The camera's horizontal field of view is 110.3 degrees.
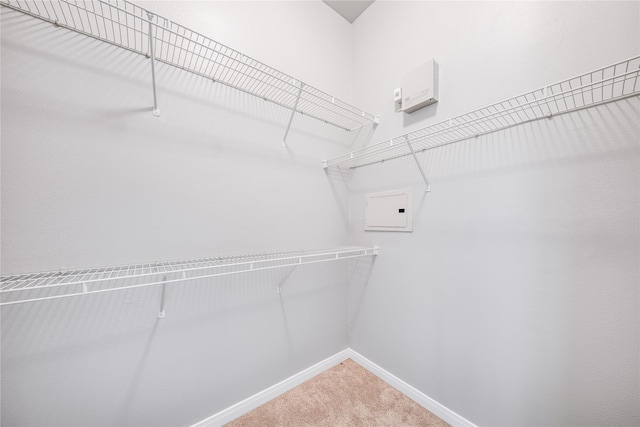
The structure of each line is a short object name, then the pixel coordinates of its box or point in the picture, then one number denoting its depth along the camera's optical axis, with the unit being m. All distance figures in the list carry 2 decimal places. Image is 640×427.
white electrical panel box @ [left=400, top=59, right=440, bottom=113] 1.25
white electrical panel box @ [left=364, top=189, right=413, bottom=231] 1.39
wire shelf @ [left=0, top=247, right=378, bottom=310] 0.77
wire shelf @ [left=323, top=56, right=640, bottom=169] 0.78
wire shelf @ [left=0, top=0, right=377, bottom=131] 0.83
